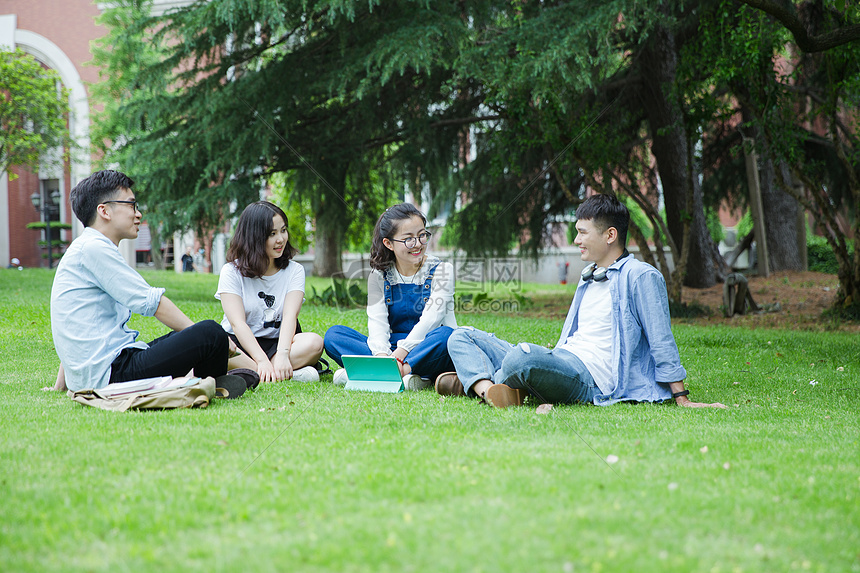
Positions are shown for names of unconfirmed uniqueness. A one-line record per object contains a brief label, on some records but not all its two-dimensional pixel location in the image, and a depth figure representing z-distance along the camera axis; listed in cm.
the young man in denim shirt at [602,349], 391
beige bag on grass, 376
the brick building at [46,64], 3198
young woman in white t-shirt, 472
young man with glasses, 384
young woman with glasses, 464
